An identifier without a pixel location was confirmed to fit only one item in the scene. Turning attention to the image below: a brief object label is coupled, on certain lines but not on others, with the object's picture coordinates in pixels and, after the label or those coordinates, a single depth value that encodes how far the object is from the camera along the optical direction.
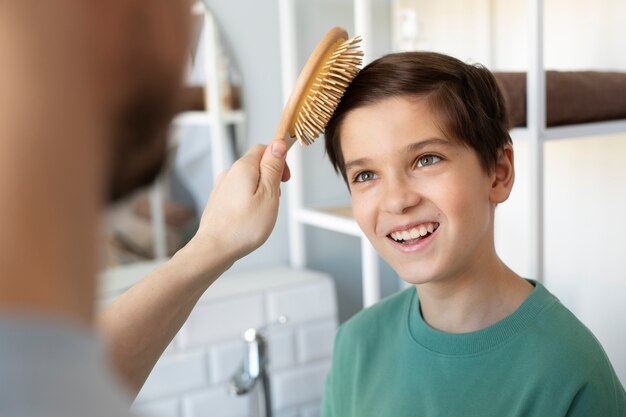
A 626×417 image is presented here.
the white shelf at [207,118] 1.45
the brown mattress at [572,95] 1.03
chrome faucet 1.22
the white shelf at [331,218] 1.35
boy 0.69
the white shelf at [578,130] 1.05
